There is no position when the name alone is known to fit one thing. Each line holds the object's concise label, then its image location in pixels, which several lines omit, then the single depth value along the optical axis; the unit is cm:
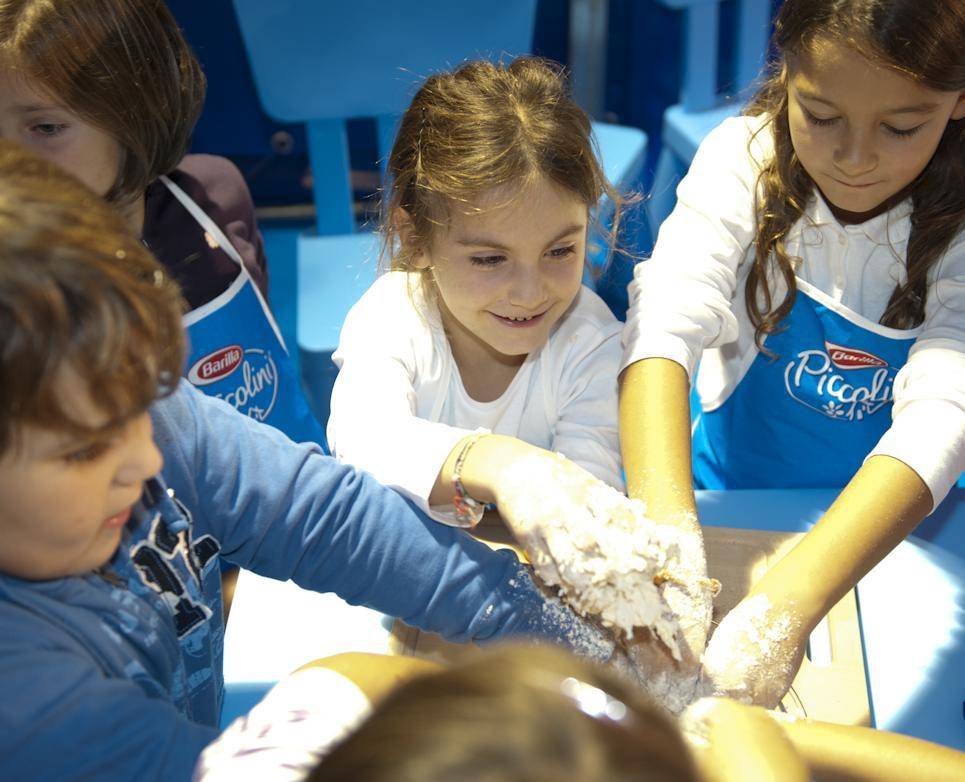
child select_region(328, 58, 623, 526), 102
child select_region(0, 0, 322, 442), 115
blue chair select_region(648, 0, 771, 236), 234
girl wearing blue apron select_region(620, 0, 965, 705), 98
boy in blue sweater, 54
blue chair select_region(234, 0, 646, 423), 191
